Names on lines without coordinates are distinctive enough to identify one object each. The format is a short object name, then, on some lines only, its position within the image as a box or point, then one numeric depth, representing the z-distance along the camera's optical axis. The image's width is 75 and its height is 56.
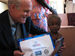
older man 0.77
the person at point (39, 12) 1.38
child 0.83
